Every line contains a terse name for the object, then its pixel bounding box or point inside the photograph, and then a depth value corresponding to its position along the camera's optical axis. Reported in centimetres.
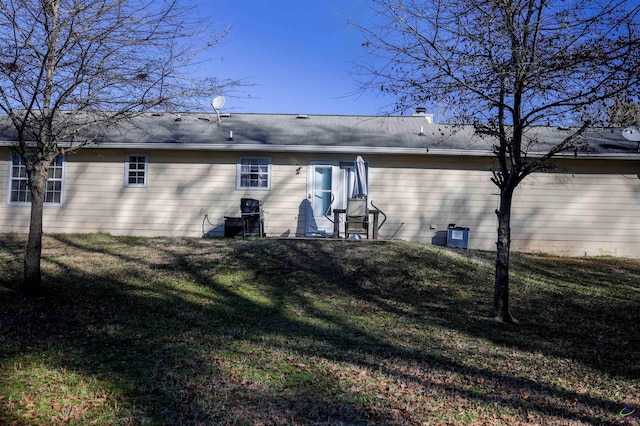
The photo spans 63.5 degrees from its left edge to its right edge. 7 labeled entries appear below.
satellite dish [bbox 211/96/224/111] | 1213
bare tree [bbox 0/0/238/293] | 596
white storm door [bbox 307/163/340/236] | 1323
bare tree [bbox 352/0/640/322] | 541
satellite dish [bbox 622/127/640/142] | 1293
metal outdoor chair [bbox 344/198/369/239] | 1166
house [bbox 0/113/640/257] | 1316
